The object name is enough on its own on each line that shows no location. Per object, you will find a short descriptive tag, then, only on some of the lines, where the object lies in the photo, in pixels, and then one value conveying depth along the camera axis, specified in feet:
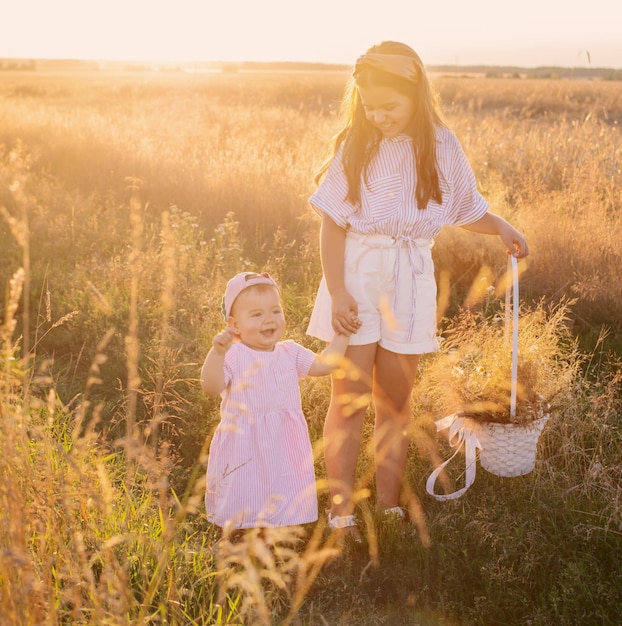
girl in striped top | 8.05
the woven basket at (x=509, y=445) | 9.66
